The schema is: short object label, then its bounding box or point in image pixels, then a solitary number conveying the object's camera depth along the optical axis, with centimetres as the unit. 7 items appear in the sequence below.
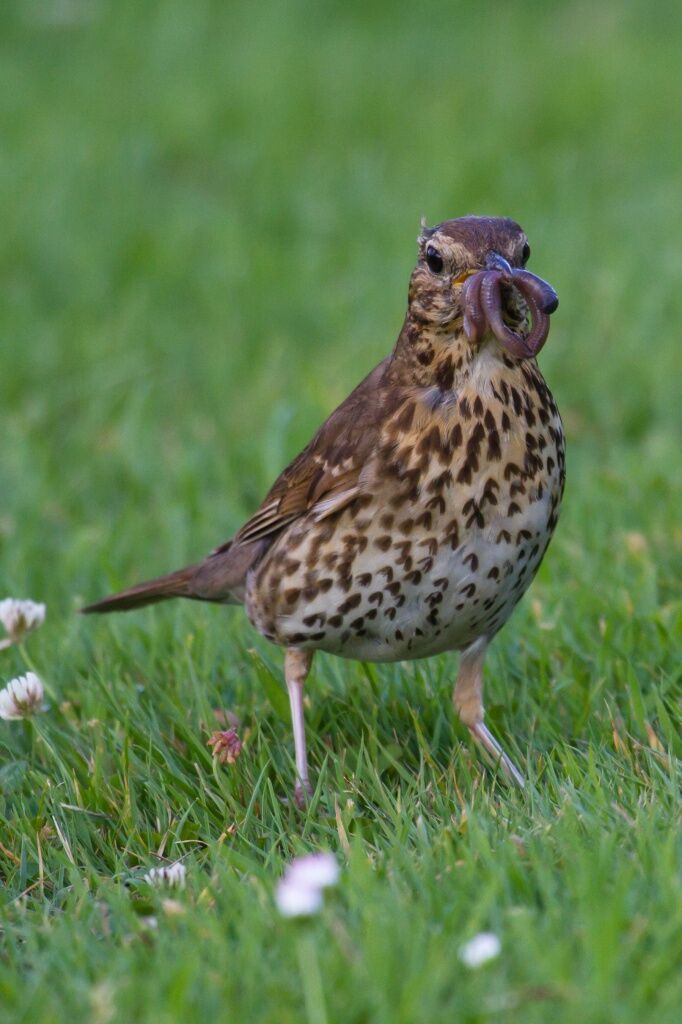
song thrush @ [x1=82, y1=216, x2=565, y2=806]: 782
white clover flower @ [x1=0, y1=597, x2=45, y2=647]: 904
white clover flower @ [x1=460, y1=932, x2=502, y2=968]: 543
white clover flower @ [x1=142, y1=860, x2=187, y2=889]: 697
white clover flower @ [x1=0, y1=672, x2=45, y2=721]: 844
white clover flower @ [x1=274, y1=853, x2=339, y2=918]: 508
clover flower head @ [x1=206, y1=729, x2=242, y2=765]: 834
